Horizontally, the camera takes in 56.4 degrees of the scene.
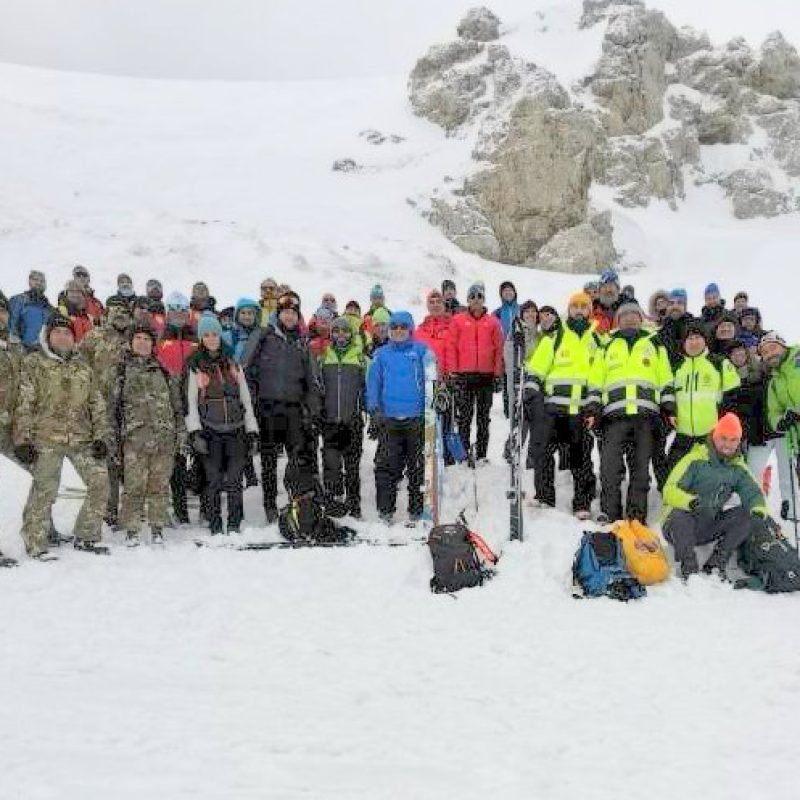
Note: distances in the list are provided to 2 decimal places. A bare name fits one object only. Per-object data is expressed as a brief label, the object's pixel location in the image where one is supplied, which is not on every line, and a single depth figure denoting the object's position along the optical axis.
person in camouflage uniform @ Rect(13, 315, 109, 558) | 6.86
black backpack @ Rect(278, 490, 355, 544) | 7.69
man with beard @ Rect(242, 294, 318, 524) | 8.45
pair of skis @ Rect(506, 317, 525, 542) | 7.45
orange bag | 6.40
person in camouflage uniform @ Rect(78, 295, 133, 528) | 7.84
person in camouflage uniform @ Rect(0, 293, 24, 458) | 7.05
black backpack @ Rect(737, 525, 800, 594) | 6.25
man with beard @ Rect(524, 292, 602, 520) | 8.22
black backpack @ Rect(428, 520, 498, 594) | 6.41
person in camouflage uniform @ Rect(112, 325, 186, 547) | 7.62
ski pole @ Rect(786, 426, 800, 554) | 7.82
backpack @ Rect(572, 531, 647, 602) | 6.19
